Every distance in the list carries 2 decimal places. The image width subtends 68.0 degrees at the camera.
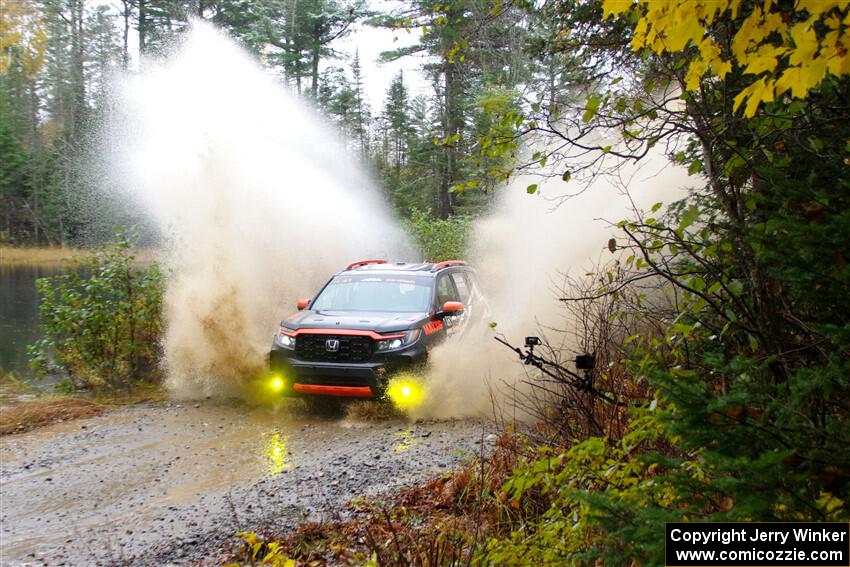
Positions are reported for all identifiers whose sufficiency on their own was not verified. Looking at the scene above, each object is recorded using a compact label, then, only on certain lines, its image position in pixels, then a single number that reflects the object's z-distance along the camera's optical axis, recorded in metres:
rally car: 8.82
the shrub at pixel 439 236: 19.77
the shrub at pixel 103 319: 11.90
